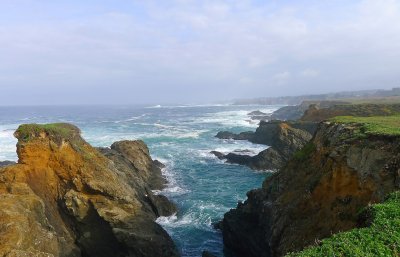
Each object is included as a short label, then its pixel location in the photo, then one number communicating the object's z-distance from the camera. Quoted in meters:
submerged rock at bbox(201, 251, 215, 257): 22.02
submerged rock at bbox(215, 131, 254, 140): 70.00
